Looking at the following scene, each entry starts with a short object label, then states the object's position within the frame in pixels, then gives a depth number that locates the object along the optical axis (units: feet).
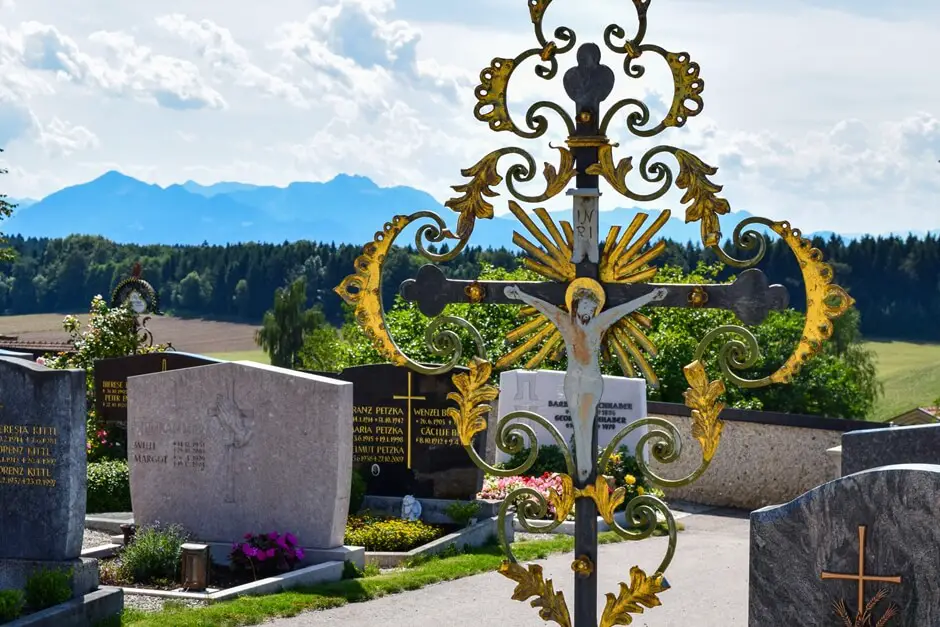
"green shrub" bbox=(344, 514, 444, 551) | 49.90
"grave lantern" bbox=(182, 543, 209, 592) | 42.60
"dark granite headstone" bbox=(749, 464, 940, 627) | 22.04
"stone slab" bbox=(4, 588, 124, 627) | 35.32
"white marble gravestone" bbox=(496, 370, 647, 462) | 65.77
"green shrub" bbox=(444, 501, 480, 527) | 53.57
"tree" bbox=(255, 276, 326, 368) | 211.82
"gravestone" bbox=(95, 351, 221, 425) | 65.10
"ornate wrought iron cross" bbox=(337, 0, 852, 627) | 20.54
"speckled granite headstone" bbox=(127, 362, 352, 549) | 46.37
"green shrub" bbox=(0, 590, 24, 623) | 34.50
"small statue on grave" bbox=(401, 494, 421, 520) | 54.29
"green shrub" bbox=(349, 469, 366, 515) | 54.69
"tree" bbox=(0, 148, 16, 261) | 91.20
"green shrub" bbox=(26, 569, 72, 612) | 36.58
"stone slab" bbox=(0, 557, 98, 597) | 38.04
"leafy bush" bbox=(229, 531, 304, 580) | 44.68
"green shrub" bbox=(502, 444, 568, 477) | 64.95
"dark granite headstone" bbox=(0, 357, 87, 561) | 39.29
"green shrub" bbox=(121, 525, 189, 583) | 44.37
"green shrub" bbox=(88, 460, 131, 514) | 59.67
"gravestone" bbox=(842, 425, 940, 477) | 32.22
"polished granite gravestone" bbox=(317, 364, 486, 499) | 55.42
